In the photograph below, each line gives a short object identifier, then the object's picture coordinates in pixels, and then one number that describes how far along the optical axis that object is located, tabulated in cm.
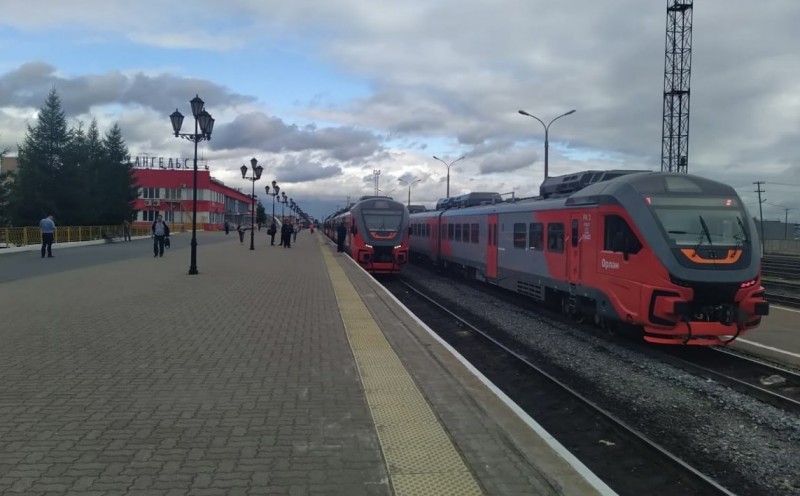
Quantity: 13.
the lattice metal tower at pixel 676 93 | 5241
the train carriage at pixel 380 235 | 2309
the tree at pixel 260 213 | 12814
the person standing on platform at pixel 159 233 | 2542
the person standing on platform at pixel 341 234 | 3294
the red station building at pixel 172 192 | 7594
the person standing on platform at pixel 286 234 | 3868
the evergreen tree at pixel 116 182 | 4431
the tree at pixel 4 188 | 2970
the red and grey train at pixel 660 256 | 931
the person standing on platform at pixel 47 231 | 2372
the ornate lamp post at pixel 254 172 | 3266
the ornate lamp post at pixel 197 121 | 1875
